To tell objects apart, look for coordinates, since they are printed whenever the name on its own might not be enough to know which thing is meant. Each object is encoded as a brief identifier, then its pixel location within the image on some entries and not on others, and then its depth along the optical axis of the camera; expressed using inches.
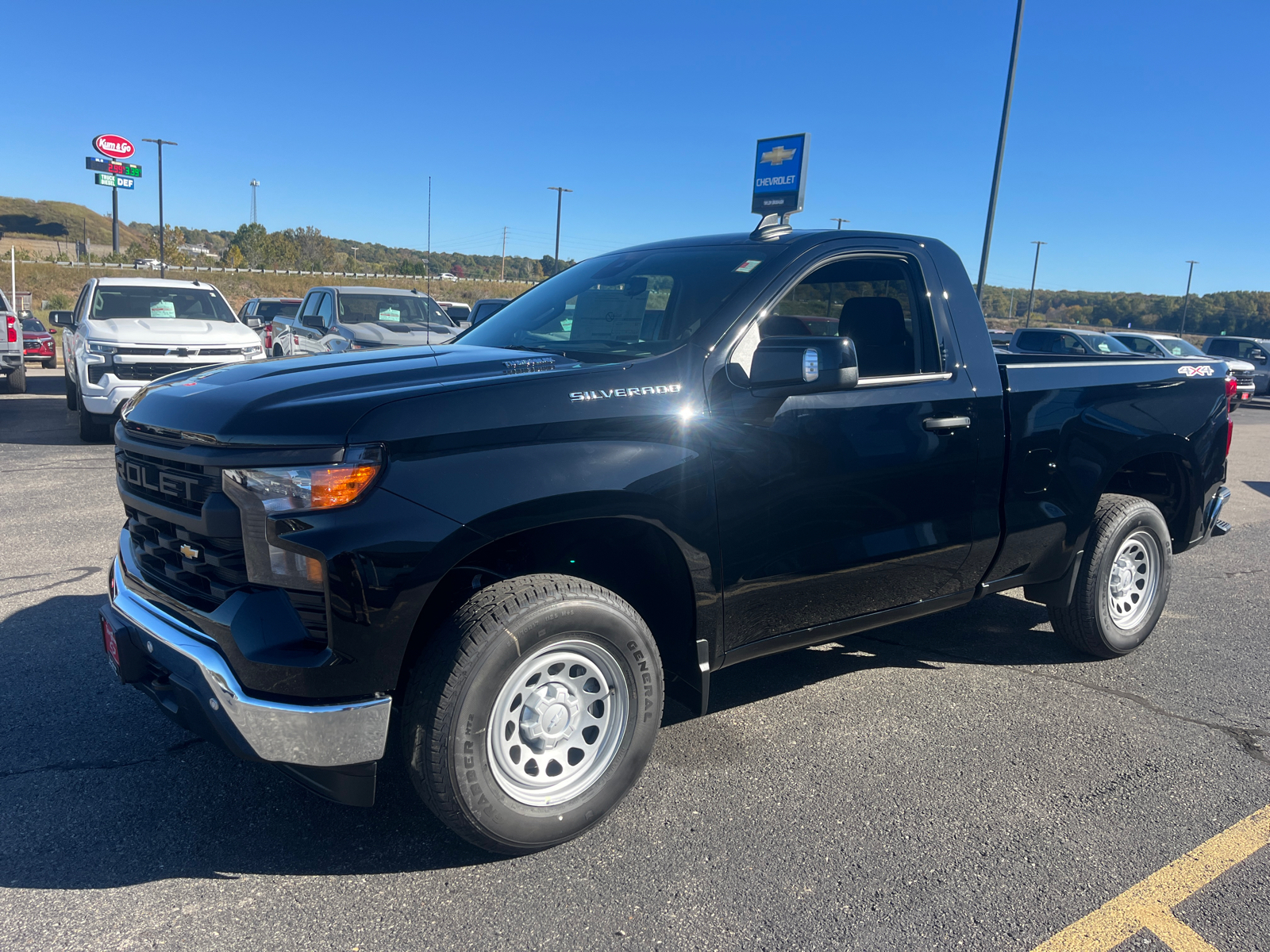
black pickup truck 94.6
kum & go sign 2399.1
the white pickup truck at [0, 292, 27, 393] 552.4
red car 770.8
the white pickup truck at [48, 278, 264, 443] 392.8
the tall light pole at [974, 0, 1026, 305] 693.3
